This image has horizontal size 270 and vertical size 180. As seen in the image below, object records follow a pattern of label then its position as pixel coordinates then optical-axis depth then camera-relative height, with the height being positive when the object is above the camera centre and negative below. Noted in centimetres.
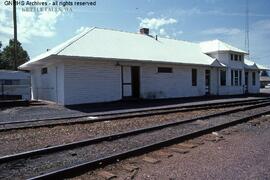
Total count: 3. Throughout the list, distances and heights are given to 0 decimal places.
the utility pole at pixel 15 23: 3112 +593
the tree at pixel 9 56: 5847 +599
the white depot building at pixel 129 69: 2166 +133
